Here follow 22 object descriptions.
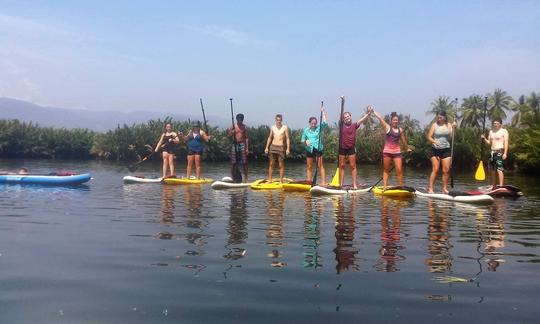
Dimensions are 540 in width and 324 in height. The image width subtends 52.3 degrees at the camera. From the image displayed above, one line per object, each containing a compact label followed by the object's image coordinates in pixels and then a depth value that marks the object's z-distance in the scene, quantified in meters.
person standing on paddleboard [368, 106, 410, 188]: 13.77
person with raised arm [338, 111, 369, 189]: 14.62
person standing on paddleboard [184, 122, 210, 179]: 17.44
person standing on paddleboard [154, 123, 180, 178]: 17.59
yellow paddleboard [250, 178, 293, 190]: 15.38
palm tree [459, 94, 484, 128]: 84.00
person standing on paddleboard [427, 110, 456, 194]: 13.41
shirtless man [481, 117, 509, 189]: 14.57
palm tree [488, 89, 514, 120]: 87.12
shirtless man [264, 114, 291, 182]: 15.99
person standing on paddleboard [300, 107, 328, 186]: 15.41
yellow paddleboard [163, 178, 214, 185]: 16.88
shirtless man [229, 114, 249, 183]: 16.70
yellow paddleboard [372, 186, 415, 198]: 13.36
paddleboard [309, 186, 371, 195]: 13.68
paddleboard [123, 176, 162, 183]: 17.39
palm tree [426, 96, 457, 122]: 85.88
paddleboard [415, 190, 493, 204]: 11.98
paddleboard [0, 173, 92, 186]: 15.84
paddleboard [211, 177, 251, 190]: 15.55
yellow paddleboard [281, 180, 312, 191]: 14.72
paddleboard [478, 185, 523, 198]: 14.05
